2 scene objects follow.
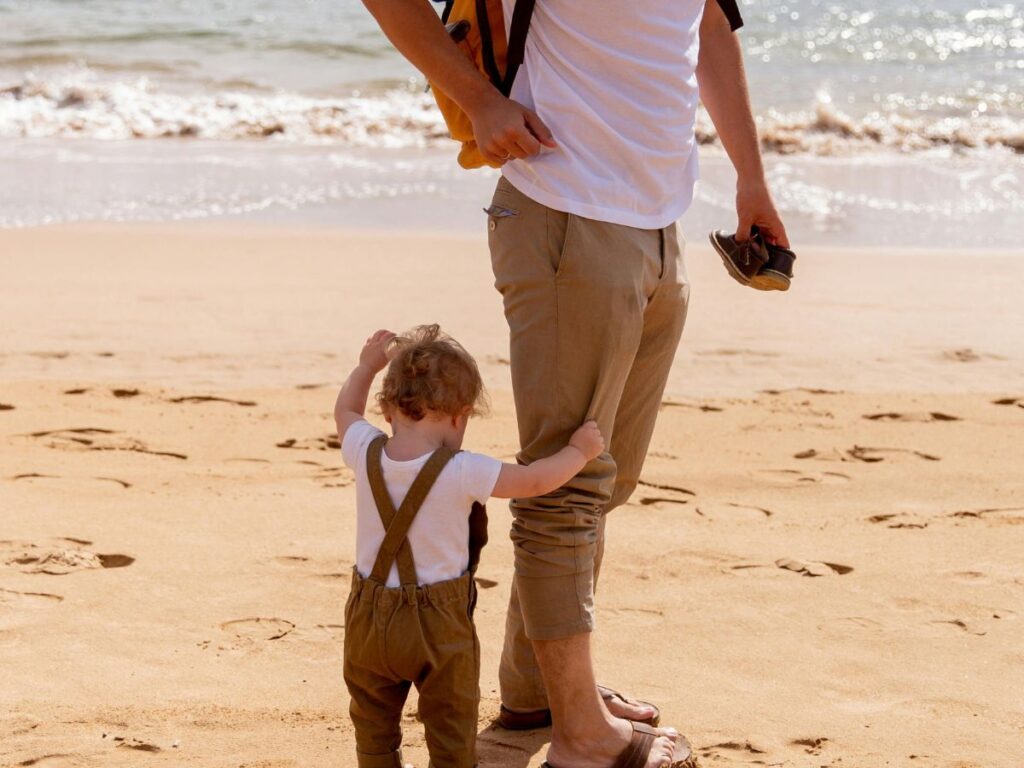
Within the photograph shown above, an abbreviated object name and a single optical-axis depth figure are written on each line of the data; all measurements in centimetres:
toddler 460
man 453
